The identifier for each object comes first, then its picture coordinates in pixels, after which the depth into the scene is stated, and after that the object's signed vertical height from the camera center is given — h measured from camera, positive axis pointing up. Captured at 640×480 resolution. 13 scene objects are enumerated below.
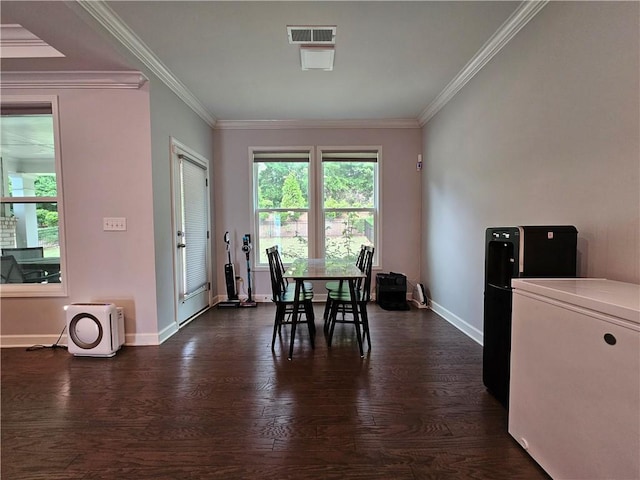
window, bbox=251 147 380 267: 4.55 +0.35
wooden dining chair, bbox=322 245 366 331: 3.13 -0.70
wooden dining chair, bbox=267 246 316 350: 2.80 -0.71
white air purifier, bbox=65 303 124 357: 2.62 -0.93
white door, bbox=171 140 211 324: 3.40 -0.08
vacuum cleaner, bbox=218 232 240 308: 4.32 -0.93
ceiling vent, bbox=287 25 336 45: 2.33 +1.56
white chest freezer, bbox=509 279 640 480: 1.01 -0.63
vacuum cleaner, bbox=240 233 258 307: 4.37 -0.68
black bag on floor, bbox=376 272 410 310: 4.19 -0.95
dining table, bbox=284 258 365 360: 2.54 -0.46
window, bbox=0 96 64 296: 2.88 +0.22
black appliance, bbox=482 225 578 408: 1.67 -0.27
